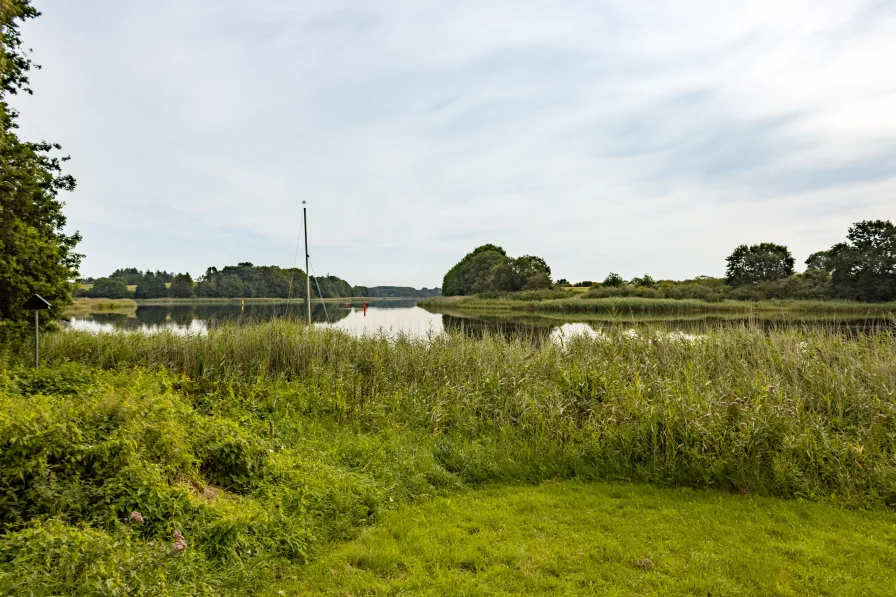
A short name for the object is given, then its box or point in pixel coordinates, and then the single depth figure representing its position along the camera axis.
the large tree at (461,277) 84.19
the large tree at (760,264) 49.16
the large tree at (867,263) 38.00
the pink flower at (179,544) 3.12
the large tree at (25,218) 9.95
